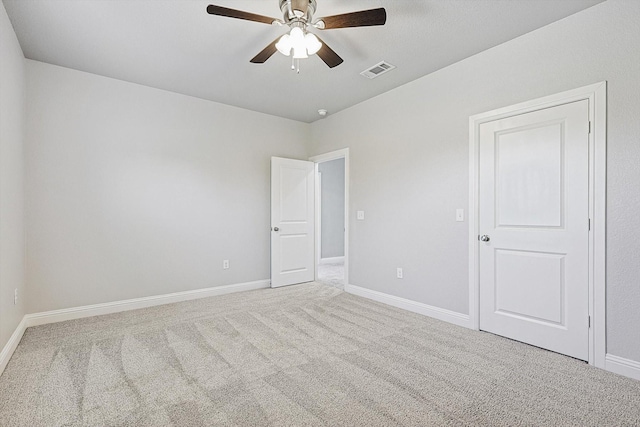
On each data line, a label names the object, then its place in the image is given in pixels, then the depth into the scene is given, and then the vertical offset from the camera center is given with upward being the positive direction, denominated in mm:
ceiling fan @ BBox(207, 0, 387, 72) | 1919 +1228
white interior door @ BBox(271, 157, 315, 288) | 4688 -161
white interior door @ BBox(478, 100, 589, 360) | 2352 -148
